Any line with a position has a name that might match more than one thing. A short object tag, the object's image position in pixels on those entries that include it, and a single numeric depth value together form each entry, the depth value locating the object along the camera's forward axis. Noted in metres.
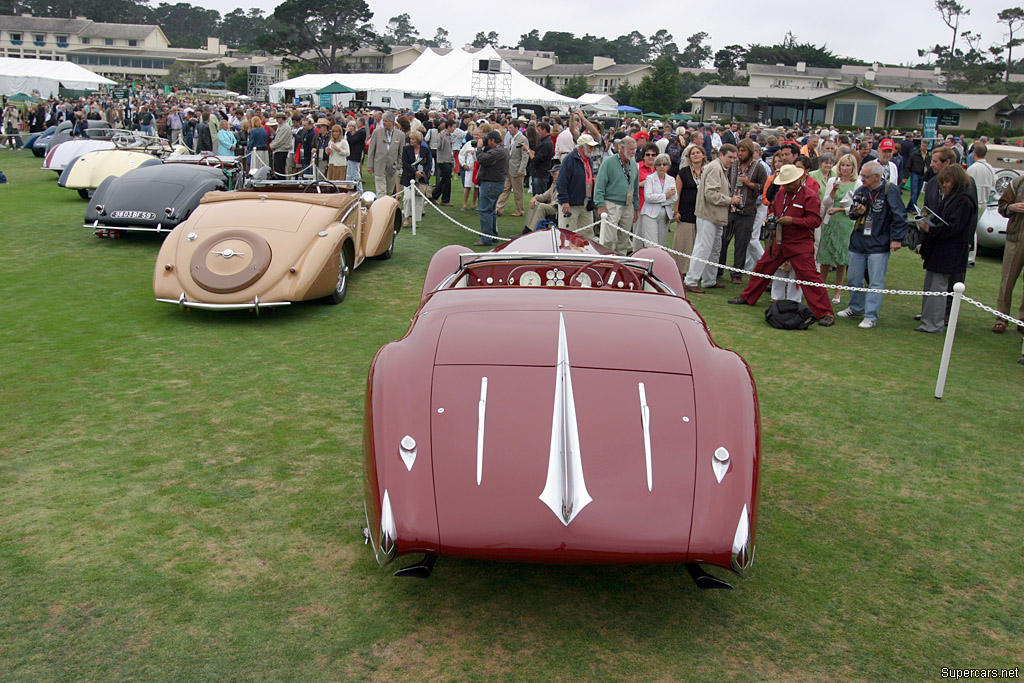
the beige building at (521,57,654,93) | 120.69
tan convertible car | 7.62
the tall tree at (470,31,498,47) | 168.12
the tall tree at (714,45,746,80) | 120.38
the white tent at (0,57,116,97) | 38.69
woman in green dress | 9.38
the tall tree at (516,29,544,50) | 179.62
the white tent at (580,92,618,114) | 45.01
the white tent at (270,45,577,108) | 36.50
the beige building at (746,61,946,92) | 92.00
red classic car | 3.21
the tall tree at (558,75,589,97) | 81.75
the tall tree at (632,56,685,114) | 71.12
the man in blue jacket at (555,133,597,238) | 10.58
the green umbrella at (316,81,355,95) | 43.18
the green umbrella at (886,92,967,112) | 25.70
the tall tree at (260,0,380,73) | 97.44
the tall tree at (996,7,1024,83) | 88.38
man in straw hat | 8.68
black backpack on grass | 8.78
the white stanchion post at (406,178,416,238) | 13.64
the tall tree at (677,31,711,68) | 164.88
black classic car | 11.02
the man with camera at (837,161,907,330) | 8.70
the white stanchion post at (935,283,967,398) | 6.29
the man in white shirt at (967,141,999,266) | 12.85
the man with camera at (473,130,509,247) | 12.98
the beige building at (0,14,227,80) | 122.25
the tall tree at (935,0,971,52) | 95.19
